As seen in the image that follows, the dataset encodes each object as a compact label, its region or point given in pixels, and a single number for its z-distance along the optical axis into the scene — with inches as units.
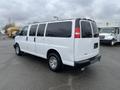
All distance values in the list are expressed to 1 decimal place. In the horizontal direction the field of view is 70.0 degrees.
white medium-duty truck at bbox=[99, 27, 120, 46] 362.1
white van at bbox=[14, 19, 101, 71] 121.3
